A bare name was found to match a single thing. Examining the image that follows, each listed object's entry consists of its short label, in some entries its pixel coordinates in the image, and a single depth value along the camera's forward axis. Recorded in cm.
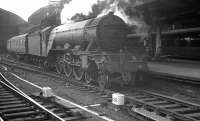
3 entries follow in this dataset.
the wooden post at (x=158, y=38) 1390
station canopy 1106
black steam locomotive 969
